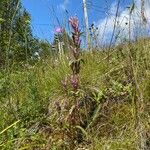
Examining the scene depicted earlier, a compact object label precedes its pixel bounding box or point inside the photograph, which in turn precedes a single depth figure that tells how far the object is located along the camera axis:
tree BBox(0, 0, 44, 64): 9.91
